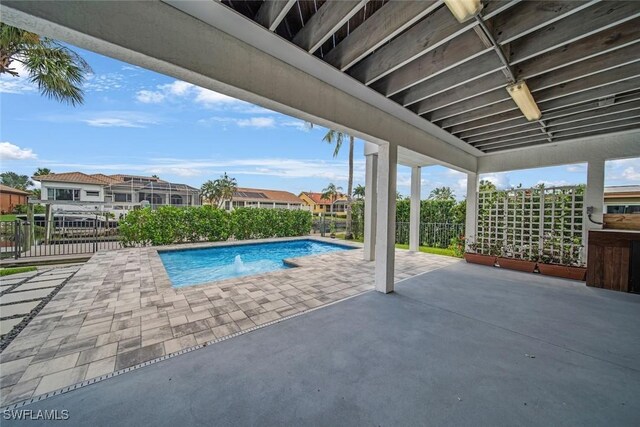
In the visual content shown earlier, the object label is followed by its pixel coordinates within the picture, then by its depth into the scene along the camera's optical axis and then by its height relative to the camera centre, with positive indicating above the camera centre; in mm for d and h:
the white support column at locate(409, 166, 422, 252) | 8719 +153
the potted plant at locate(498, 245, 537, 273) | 5926 -1096
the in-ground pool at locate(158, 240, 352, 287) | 7043 -1878
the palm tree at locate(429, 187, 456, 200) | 22775 +2306
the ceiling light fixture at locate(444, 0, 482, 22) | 1685 +1538
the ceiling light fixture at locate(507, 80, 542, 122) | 2979 +1625
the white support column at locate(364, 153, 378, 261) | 7398 +190
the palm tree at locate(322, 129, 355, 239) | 12930 +3768
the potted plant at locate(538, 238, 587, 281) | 5291 -1006
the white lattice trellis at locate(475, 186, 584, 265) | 5578 -167
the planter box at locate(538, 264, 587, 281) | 5199 -1231
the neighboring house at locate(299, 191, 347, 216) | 45719 +1740
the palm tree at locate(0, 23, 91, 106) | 4832 +3192
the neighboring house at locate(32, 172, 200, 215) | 19422 +1606
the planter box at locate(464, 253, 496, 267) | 6484 -1236
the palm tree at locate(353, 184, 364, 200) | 26522 +2624
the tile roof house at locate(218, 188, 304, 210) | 36031 +1900
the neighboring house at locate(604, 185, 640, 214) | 9734 +1027
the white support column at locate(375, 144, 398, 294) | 4156 -32
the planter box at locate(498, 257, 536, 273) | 5878 -1236
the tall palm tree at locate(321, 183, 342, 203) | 31141 +2888
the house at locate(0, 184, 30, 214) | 18848 +408
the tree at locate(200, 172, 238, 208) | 32812 +2913
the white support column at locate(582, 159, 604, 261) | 5203 +543
